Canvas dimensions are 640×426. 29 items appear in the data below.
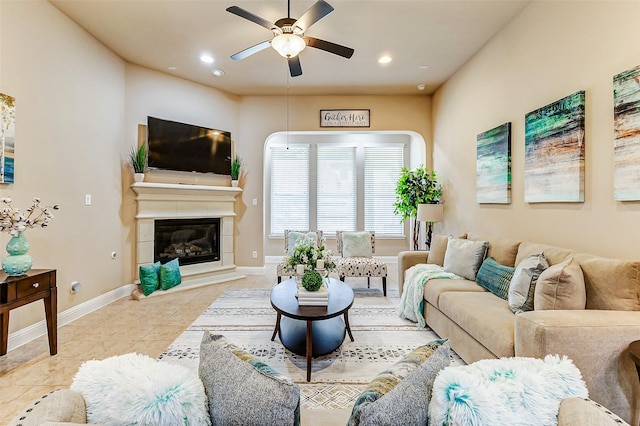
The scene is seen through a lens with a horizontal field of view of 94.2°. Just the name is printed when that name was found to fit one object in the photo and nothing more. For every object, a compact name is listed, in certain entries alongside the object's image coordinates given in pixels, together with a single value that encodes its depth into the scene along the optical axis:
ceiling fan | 2.32
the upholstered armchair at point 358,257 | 4.29
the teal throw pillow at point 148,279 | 4.05
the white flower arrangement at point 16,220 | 2.32
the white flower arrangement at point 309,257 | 2.64
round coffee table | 2.25
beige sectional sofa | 1.53
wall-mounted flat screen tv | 4.36
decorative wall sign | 5.33
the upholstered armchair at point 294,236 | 4.64
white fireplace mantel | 4.28
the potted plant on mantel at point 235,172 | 5.16
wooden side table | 2.15
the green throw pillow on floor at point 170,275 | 4.22
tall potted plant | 4.84
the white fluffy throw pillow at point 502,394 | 0.69
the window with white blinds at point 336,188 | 6.28
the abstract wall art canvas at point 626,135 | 1.92
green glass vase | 2.30
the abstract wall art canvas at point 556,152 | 2.33
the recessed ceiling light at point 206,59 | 3.94
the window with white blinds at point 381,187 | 6.29
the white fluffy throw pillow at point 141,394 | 0.71
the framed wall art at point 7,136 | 2.52
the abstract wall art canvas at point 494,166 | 3.19
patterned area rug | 2.13
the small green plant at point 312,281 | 2.53
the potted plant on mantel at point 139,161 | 4.18
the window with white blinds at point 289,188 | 6.31
